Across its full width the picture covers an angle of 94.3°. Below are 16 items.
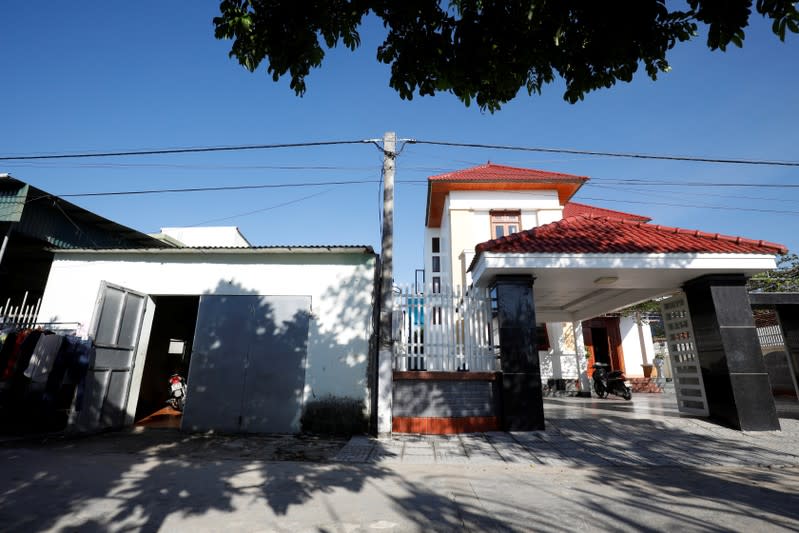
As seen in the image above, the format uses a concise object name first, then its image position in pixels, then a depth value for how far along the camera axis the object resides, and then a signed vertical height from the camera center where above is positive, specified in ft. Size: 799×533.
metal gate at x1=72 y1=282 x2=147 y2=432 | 22.31 +0.06
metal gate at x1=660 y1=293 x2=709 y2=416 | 26.14 +0.59
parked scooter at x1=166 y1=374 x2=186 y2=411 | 33.91 -3.04
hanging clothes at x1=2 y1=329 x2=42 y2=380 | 20.26 +0.39
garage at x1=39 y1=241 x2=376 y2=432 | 23.53 +2.45
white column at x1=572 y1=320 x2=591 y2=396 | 42.55 +0.38
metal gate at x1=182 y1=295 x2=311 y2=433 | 23.57 -0.25
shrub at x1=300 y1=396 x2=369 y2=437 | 22.89 -3.36
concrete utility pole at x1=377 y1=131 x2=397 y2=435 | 21.42 +3.93
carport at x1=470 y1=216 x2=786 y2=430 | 22.21 +5.10
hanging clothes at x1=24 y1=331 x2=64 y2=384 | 20.03 +0.02
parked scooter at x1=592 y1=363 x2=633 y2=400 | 41.11 -2.21
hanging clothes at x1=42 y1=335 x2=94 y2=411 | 20.80 -0.46
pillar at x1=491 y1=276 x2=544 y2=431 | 21.85 +0.45
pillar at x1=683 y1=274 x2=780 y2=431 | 22.08 +0.58
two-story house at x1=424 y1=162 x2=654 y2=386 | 47.03 +19.12
